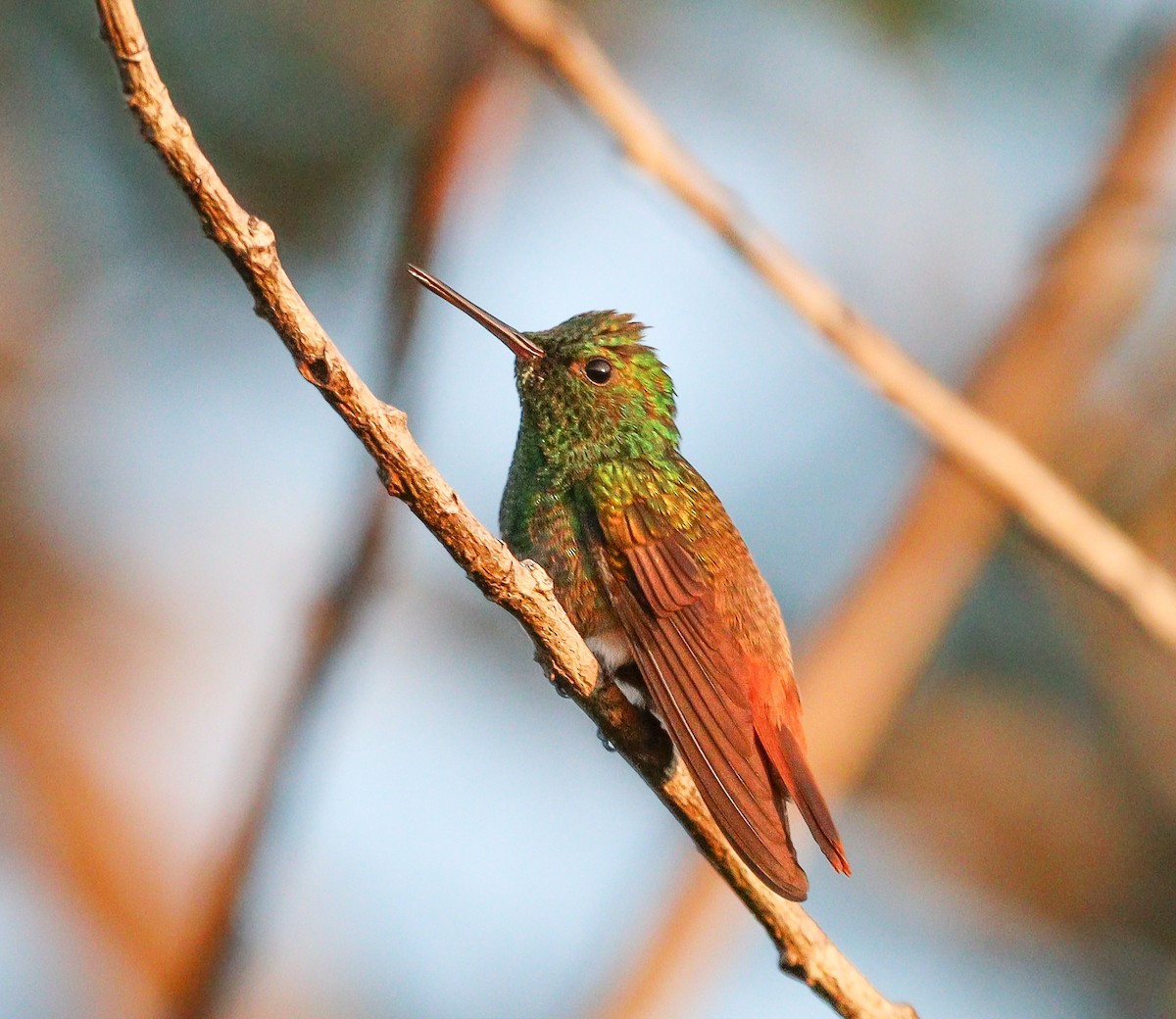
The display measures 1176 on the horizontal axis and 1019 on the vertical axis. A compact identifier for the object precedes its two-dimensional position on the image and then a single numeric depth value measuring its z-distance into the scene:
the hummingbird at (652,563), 5.39
